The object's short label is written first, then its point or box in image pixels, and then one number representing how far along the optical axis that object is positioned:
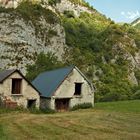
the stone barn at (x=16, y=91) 23.49
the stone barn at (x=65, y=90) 25.08
